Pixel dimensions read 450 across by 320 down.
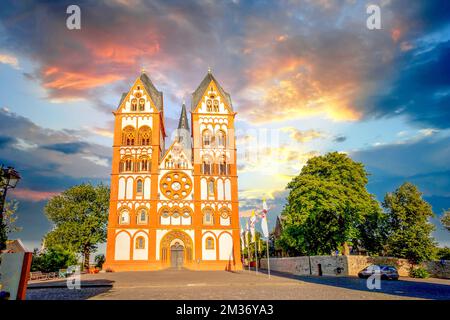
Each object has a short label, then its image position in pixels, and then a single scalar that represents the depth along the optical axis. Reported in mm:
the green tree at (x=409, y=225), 32750
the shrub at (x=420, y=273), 30859
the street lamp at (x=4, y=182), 11638
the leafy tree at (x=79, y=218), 48438
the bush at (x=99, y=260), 52062
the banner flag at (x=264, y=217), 29328
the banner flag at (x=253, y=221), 37250
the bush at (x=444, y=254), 41441
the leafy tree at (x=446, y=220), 34431
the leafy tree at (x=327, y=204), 32656
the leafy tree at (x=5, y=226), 11844
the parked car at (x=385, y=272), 27312
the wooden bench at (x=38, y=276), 29375
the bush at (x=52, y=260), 35031
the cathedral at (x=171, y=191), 43062
